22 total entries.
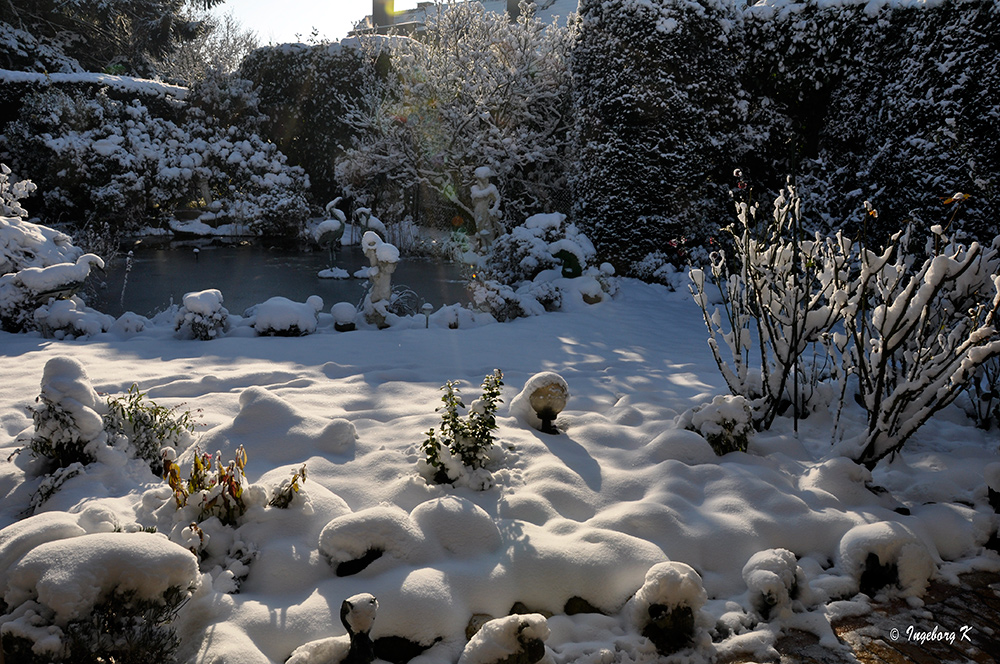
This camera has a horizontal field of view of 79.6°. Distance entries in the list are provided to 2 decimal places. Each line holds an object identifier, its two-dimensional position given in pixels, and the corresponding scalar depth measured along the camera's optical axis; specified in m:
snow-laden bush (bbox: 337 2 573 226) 13.30
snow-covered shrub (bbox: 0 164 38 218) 7.14
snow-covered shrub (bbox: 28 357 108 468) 3.05
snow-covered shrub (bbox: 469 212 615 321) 7.83
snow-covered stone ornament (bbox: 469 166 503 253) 11.91
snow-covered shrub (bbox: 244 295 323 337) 6.35
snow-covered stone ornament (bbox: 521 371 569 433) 3.82
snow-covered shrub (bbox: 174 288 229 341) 6.12
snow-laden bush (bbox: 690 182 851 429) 3.67
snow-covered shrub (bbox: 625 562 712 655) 2.15
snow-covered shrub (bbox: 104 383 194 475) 3.35
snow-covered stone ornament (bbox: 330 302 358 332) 6.71
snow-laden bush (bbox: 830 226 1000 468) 2.91
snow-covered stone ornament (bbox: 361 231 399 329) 6.78
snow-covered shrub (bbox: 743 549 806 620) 2.30
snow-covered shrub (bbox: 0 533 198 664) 1.76
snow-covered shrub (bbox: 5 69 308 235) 12.70
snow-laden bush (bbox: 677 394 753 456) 3.59
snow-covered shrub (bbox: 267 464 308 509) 2.76
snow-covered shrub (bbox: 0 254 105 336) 6.09
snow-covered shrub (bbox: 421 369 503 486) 3.14
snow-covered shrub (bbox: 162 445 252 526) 2.60
